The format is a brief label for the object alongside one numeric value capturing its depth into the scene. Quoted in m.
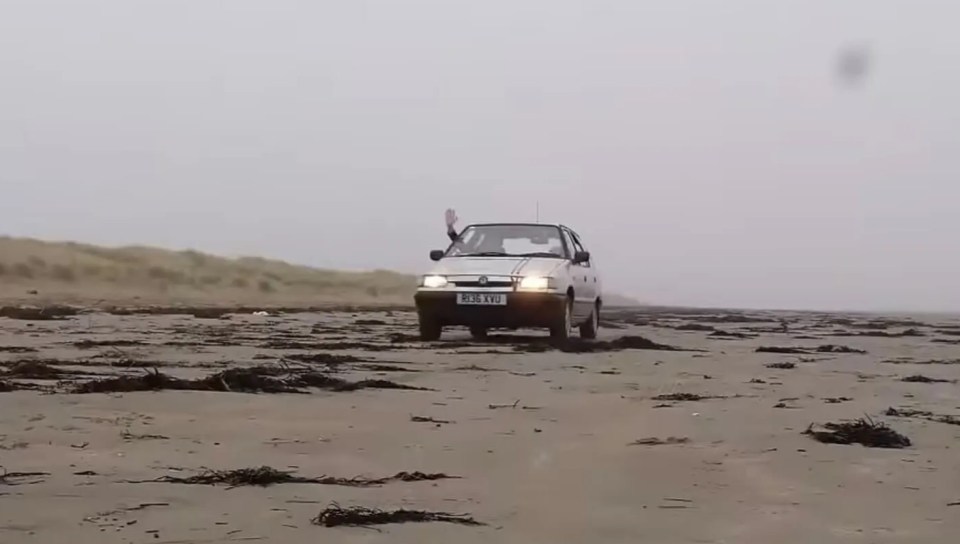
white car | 22.58
